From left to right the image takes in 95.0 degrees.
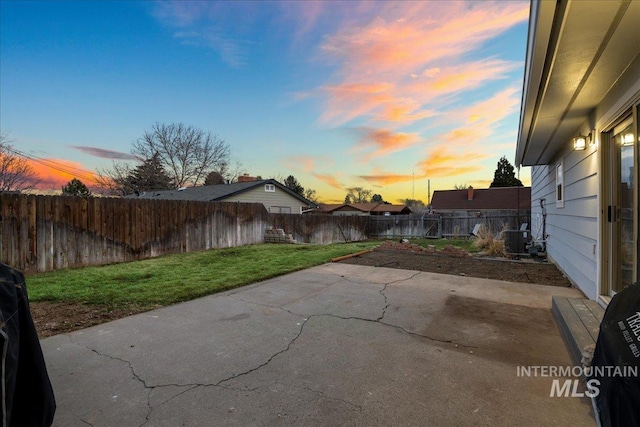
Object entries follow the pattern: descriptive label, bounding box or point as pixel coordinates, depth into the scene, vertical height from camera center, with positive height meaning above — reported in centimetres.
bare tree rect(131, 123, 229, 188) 2714 +627
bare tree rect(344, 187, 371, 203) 5778 +408
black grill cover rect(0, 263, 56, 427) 117 -63
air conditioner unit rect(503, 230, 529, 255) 867 -77
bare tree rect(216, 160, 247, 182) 3059 +489
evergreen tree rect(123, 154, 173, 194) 2823 +386
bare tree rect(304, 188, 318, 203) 4777 +364
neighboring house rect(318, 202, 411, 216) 4088 +93
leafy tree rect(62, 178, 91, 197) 3100 +308
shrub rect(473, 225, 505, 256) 851 -89
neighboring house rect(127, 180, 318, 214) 1931 +153
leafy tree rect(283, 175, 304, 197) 4291 +492
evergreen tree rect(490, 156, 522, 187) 3625 +519
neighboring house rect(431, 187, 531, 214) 2530 +146
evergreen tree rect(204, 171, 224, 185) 3009 +389
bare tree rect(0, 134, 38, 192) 1808 +306
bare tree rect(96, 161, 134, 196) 2850 +371
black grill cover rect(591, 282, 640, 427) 115 -66
